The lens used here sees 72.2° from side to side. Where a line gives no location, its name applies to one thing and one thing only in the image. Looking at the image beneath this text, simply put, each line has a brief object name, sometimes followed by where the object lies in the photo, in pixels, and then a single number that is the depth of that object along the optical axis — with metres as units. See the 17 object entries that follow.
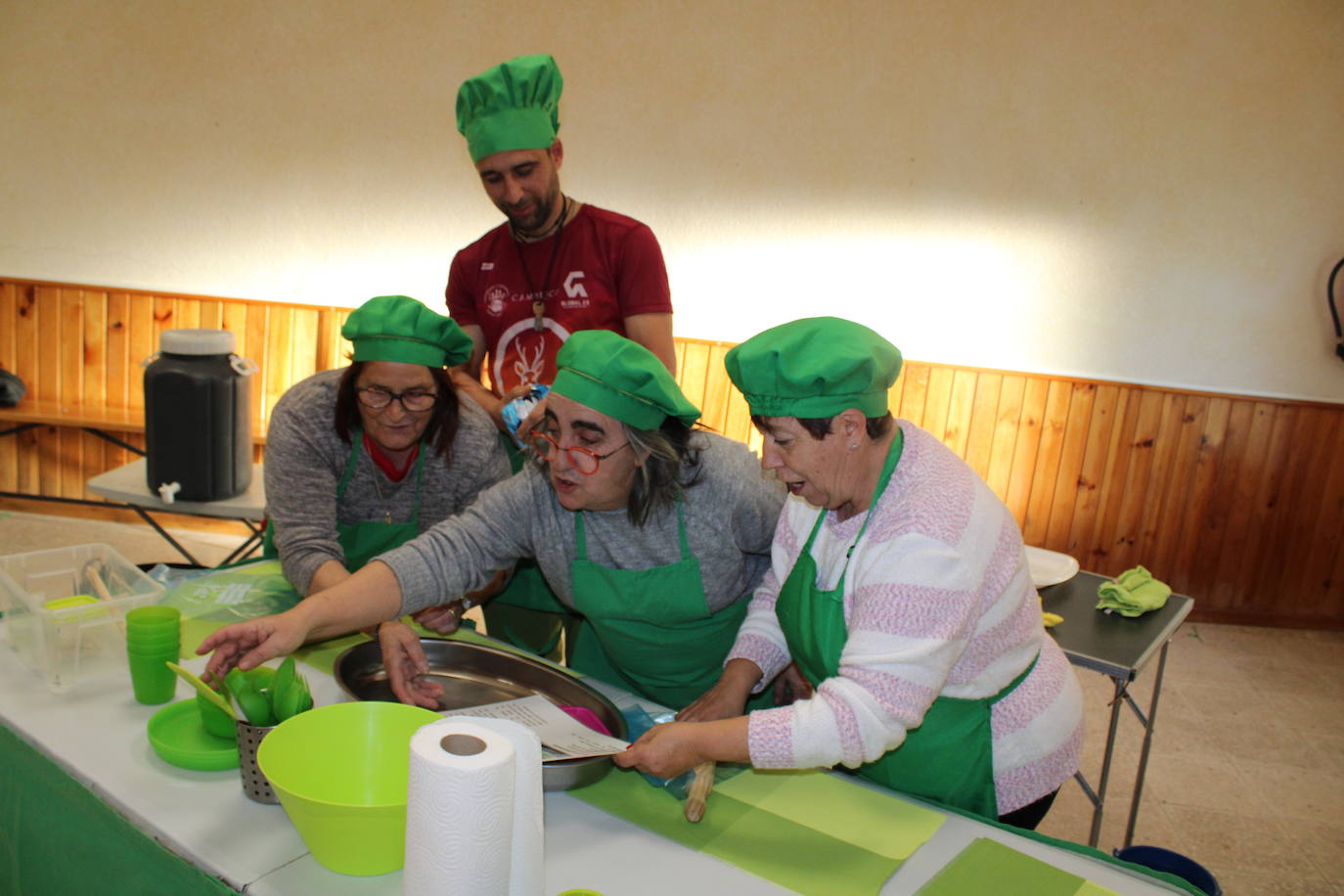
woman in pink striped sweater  1.30
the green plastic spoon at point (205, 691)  1.38
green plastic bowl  1.14
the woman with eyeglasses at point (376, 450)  1.99
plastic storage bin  1.59
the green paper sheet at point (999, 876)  1.25
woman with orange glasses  1.68
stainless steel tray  1.67
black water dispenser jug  3.29
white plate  2.70
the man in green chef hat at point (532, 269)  2.27
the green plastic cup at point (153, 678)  1.54
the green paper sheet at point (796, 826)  1.27
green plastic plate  1.38
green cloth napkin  2.54
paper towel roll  0.92
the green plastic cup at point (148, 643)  1.53
